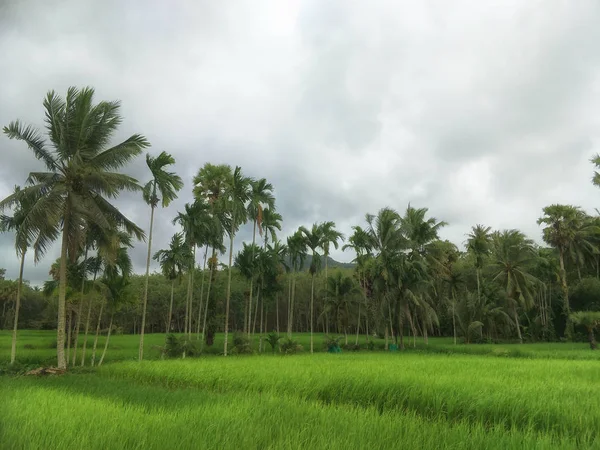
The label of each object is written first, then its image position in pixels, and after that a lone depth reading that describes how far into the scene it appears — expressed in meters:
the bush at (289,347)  26.75
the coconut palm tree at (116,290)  22.31
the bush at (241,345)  25.56
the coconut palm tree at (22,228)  15.44
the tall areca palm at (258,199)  25.88
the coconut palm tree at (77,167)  16.66
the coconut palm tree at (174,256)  26.44
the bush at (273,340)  27.61
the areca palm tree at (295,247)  32.72
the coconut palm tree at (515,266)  39.16
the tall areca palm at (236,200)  24.48
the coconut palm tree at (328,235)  32.47
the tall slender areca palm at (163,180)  20.28
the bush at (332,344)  30.28
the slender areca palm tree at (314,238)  32.41
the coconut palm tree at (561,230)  38.81
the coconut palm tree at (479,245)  39.62
